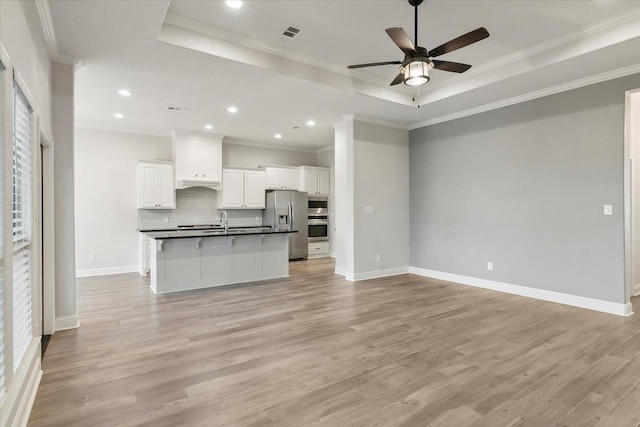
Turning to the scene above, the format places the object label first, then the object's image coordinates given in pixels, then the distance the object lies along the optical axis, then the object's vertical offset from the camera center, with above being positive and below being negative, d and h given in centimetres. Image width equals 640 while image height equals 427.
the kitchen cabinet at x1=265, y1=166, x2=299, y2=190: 816 +89
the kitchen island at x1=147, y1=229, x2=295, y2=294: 493 -76
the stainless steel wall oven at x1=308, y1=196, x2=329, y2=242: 860 -16
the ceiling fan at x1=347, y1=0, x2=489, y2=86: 267 +142
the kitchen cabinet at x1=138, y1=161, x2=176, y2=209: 662 +56
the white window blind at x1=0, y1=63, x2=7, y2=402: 162 -44
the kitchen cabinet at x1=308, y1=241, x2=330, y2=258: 858 -100
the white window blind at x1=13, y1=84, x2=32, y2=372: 200 -8
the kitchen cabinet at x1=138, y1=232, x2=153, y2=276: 634 -80
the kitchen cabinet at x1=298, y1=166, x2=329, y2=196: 852 +85
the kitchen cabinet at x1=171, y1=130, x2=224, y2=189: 680 +117
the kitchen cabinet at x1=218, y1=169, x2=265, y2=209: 756 +55
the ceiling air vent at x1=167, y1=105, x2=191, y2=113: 536 +174
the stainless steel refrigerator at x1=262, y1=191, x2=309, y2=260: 799 -9
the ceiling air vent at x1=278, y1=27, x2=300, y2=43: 351 +196
